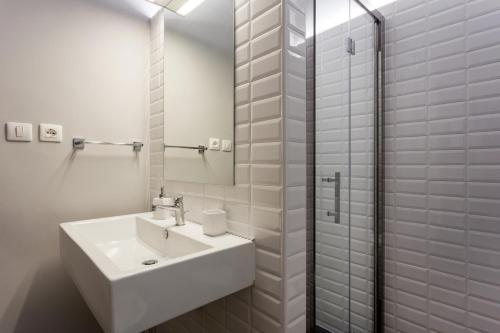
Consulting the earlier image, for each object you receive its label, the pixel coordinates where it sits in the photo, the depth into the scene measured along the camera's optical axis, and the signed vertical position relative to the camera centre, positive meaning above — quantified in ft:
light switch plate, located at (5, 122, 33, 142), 4.10 +0.49
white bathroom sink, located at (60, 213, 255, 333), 2.25 -1.20
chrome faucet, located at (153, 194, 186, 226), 4.15 -0.77
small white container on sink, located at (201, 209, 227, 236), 3.45 -0.82
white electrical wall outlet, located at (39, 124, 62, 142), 4.40 +0.51
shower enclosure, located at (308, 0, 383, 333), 4.01 -0.11
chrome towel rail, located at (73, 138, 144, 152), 4.78 +0.37
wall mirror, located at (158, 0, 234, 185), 3.77 +1.22
